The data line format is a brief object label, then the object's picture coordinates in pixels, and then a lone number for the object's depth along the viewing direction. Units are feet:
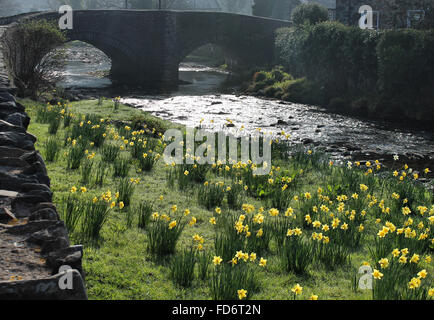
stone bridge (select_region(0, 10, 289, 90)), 110.52
